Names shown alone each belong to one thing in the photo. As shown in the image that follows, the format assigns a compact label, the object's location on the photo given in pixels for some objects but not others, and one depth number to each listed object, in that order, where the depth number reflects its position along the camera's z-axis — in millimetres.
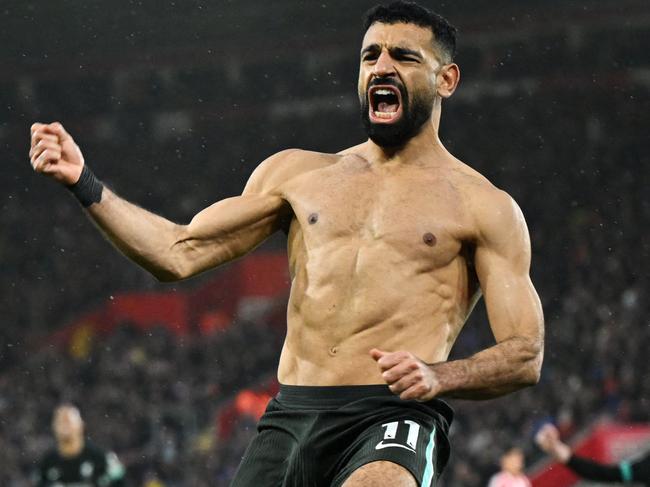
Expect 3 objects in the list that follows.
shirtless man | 3986
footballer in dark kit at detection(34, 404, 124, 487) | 8195
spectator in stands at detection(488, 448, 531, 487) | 8531
